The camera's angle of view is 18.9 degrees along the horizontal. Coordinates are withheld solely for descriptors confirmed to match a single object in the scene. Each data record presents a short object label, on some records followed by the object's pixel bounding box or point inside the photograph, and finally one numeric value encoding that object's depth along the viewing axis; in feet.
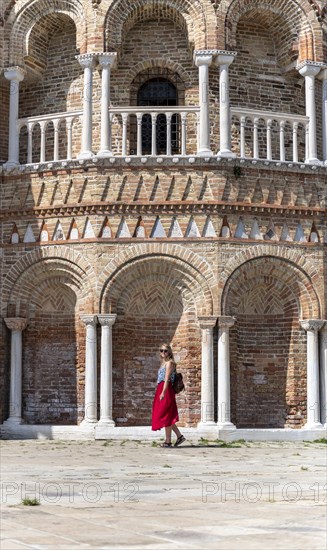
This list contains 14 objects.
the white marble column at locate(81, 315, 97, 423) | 60.03
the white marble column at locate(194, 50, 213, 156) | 62.03
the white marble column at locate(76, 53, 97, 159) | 62.49
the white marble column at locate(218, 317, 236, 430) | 59.36
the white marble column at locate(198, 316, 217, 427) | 59.52
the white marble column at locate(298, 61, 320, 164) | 64.64
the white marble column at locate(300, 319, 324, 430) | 61.31
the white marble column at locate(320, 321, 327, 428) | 61.77
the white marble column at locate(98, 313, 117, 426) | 59.67
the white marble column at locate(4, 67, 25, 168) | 64.28
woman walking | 51.01
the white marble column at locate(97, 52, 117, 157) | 62.13
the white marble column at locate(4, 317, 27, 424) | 61.87
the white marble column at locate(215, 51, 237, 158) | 62.13
